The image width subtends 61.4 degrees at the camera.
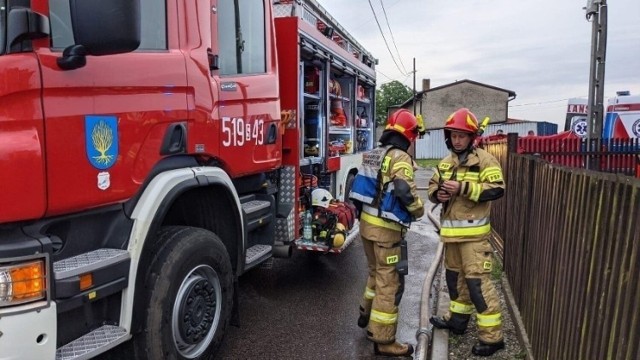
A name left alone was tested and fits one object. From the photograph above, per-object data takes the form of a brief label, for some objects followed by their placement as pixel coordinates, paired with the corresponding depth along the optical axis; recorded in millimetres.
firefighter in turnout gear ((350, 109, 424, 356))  3779
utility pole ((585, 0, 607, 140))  8266
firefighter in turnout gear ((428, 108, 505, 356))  3771
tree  67150
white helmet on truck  5527
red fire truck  2160
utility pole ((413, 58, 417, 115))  40938
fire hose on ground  3831
